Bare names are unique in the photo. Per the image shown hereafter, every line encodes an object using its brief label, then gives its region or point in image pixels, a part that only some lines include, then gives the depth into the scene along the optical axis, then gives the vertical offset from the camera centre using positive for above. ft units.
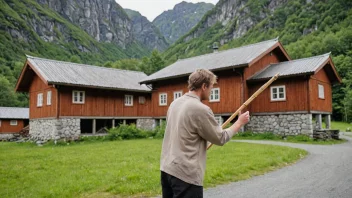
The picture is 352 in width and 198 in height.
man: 9.93 -0.85
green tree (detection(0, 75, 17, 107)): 213.66 +13.85
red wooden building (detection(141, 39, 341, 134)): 70.49 +6.89
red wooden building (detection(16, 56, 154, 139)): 79.25 +4.69
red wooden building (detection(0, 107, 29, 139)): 137.49 -2.37
